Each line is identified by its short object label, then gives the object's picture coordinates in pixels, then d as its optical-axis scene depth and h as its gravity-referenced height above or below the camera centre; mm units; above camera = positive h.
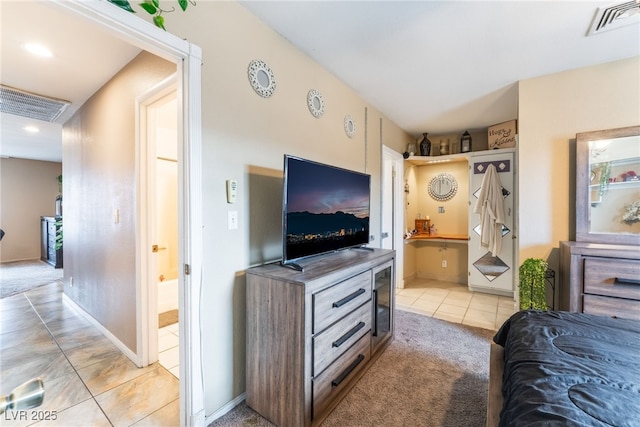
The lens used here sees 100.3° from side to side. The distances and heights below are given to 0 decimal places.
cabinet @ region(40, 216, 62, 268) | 5471 -673
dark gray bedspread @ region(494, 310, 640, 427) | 771 -571
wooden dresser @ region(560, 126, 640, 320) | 1946 -166
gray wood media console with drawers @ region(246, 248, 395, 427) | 1403 -728
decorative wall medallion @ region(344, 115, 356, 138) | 2814 +928
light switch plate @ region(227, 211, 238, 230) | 1657 -50
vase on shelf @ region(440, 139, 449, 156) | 4332 +1050
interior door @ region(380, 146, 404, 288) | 4059 +138
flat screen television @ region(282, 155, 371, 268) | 1663 +27
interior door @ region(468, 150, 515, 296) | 3760 -414
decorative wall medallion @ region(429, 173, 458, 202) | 4582 +444
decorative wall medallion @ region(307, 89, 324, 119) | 2287 +962
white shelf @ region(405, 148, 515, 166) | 3855 +863
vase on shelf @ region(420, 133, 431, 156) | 4395 +1080
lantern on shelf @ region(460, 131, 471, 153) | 4137 +1089
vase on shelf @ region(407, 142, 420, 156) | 4313 +1049
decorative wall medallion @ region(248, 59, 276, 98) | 1784 +928
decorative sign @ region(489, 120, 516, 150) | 3709 +1104
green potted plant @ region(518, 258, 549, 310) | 2385 -652
